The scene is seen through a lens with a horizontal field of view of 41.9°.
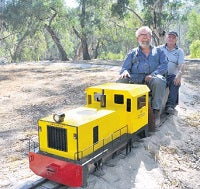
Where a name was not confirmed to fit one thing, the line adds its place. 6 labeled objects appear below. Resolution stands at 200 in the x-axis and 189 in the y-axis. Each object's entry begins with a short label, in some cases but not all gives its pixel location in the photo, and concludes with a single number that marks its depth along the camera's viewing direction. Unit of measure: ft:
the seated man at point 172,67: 20.81
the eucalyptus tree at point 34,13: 72.69
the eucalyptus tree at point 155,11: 68.60
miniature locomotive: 11.85
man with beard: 17.16
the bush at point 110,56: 134.16
